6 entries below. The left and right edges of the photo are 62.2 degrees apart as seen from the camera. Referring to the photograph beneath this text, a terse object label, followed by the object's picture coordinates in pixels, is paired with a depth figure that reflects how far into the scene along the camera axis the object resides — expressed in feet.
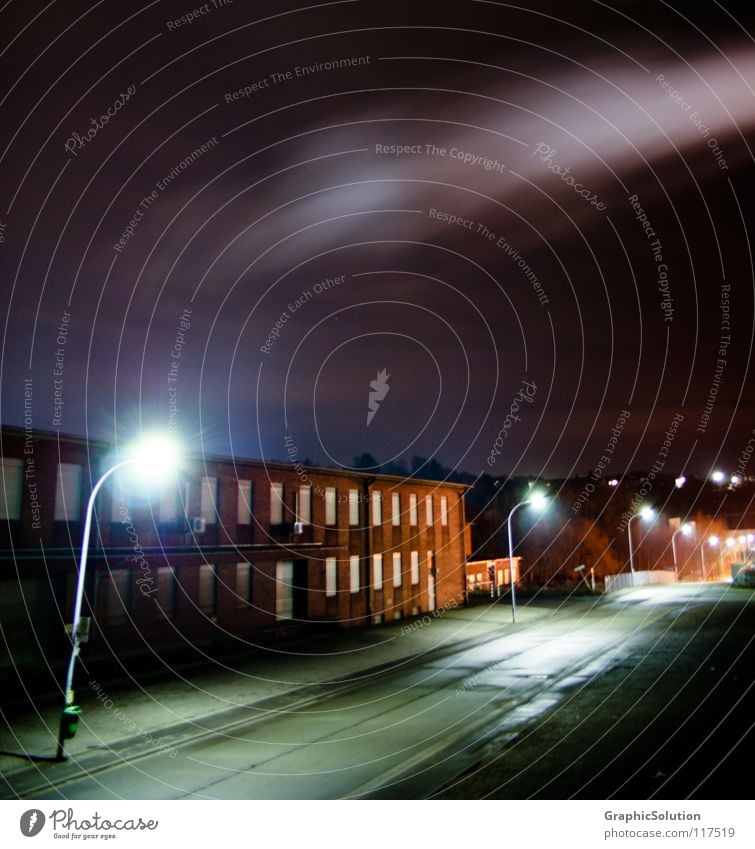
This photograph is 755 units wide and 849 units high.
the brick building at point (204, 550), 72.38
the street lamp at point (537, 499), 94.44
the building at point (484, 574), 190.39
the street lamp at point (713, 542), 298.64
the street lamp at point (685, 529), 260.01
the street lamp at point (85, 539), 42.86
